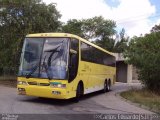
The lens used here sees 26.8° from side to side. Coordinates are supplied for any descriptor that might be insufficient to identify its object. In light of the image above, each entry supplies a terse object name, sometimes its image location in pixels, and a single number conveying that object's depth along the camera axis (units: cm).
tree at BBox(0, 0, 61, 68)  2984
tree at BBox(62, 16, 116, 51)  6491
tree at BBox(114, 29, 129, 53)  6593
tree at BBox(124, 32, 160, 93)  2431
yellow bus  1538
